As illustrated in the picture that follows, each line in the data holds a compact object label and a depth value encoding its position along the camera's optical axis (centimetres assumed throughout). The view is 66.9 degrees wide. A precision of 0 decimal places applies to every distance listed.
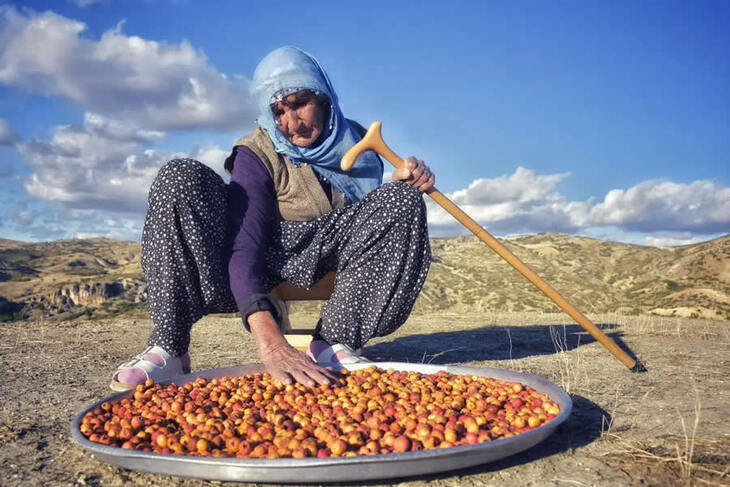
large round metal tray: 131
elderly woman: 249
